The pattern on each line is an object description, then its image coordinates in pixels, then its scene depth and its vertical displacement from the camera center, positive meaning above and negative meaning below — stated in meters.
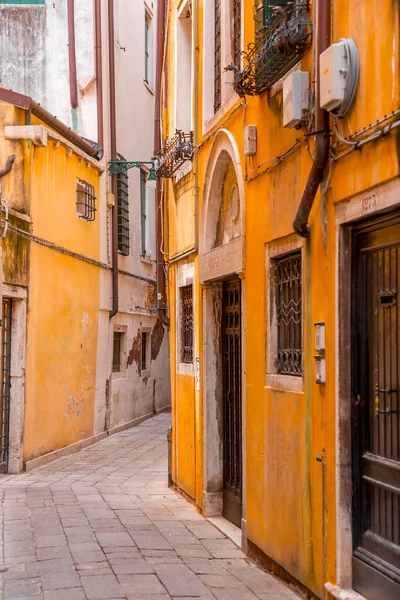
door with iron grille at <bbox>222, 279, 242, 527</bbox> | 8.70 -0.50
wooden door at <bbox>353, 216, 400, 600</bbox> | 4.77 -0.33
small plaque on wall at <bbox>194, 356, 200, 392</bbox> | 9.69 -0.23
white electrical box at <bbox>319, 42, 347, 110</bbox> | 4.93 +1.48
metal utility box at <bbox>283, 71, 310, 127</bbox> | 5.64 +1.56
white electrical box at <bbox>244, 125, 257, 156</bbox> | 7.31 +1.66
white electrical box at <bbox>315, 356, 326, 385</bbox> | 5.50 -0.12
